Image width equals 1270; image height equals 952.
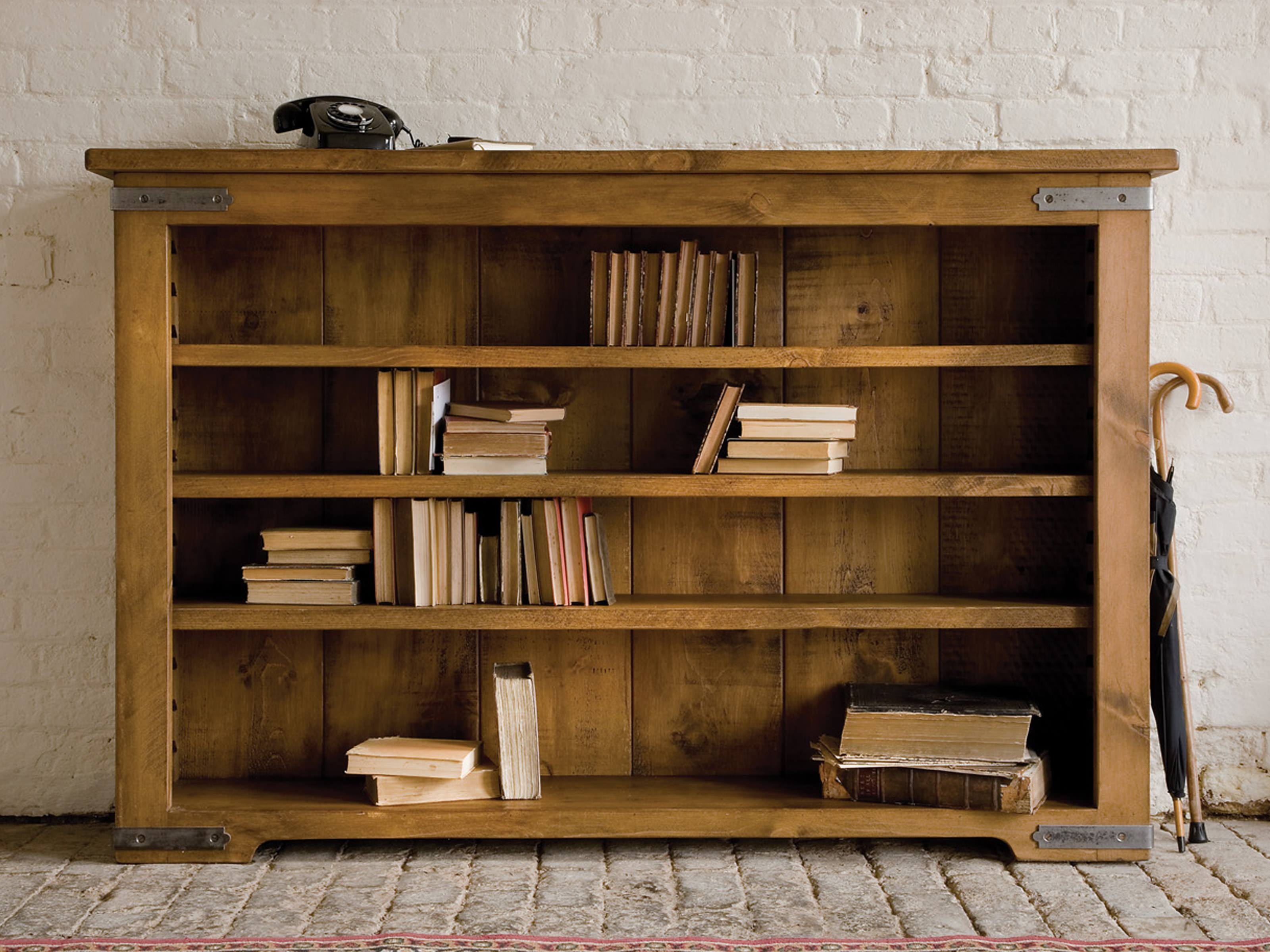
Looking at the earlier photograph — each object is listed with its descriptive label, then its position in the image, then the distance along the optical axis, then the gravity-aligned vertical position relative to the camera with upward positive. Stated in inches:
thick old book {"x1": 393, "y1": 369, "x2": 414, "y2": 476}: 93.3 +2.9
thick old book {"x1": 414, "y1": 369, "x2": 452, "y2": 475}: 93.1 +2.8
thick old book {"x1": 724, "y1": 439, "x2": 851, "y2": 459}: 92.4 +0.4
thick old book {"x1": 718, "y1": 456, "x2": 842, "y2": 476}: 92.9 -1.0
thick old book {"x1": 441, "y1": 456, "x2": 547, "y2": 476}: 93.0 -0.8
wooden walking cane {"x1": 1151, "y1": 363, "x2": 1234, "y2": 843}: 96.9 -0.1
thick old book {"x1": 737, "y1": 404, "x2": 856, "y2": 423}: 92.7 +3.3
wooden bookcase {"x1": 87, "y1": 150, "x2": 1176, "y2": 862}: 101.2 -4.7
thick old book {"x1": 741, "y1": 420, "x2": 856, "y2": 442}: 92.6 +1.9
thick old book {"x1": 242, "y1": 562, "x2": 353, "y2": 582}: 94.2 -9.3
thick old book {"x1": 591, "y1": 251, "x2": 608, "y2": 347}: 94.8 +12.7
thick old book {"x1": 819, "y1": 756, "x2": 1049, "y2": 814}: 91.7 -26.3
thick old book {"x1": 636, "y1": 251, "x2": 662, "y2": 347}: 94.6 +12.8
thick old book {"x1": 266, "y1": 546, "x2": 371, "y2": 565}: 94.5 -8.0
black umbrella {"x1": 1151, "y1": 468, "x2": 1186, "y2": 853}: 94.2 -16.7
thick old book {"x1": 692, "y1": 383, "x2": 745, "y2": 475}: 93.2 +2.0
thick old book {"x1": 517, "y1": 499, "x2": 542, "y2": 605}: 94.1 -8.3
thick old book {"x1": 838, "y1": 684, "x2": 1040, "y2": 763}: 92.5 -21.6
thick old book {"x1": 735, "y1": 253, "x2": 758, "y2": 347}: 94.5 +12.6
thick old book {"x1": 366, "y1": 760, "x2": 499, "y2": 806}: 93.9 -26.7
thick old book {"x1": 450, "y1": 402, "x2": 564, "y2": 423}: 92.6 +3.4
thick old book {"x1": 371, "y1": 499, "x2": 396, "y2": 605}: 94.3 -7.6
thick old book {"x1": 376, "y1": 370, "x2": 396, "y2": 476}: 92.9 +2.8
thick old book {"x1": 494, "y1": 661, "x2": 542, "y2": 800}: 94.4 -22.4
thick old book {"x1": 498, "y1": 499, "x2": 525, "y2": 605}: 94.2 -7.6
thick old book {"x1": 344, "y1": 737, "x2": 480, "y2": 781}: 93.7 -24.2
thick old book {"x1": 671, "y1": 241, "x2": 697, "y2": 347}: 94.2 +12.7
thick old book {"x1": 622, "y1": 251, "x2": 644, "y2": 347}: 94.4 +12.8
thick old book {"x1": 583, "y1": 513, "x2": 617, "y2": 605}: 94.3 -9.1
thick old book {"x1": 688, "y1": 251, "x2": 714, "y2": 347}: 94.3 +13.0
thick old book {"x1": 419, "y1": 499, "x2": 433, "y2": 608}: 93.5 -7.4
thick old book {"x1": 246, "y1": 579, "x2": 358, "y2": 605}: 94.1 -10.9
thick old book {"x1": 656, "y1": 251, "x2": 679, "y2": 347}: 94.2 +13.1
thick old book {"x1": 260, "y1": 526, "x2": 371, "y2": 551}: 94.5 -6.6
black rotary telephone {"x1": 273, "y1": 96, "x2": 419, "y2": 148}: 92.6 +26.3
